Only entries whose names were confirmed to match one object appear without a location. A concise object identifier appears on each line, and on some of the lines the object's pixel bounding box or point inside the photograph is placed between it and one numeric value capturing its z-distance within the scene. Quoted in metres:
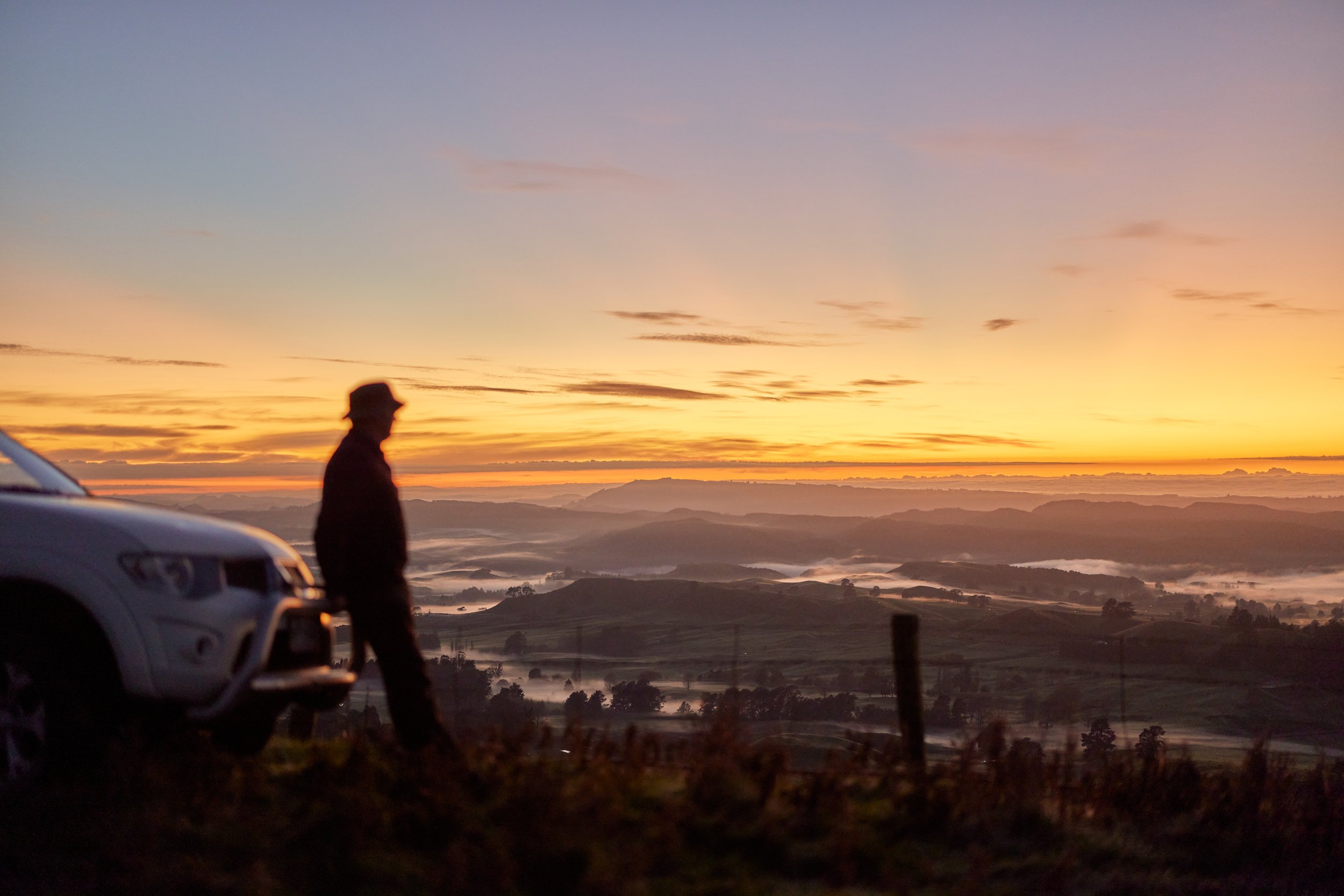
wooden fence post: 7.96
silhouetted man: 6.47
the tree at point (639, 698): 76.19
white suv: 5.54
